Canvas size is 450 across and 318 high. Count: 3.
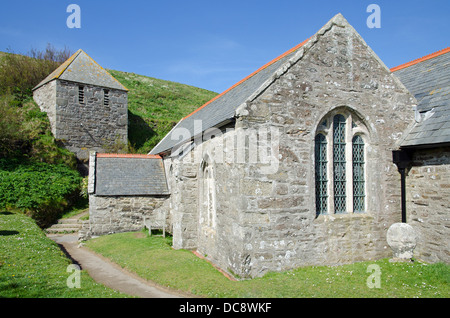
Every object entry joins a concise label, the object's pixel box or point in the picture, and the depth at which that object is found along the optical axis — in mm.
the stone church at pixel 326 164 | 8188
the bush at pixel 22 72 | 26719
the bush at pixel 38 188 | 16734
